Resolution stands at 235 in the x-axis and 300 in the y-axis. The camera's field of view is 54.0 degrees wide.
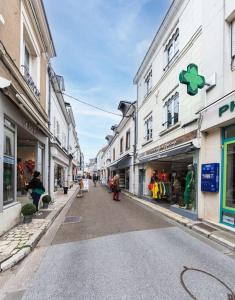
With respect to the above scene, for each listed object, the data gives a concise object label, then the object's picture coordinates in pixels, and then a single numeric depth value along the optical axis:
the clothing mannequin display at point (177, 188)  10.91
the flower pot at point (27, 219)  7.17
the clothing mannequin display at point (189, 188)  8.52
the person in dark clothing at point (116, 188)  14.64
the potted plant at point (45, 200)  10.34
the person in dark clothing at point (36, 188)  8.64
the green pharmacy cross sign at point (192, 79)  7.05
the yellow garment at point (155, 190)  12.62
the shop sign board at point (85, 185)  20.38
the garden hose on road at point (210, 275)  3.19
